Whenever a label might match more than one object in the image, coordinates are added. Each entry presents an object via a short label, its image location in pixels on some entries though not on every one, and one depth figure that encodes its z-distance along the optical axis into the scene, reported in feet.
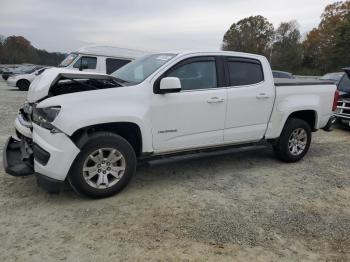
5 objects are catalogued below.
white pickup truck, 13.01
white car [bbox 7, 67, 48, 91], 65.62
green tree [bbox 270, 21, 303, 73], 165.37
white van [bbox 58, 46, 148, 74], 42.01
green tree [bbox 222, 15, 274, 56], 225.56
